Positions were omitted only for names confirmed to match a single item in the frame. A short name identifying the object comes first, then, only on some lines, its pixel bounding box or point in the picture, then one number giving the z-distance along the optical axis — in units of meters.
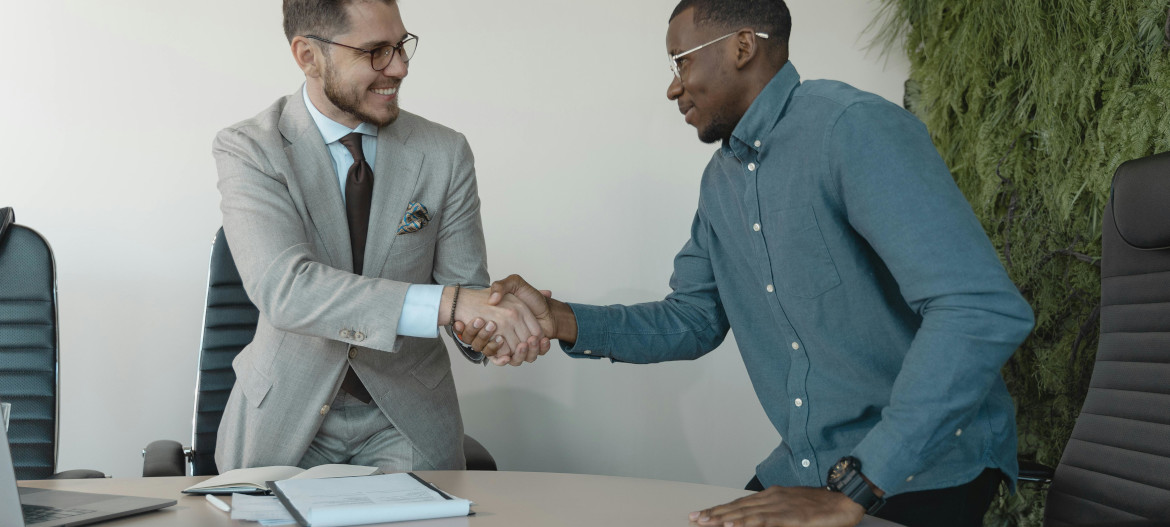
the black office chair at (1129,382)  1.77
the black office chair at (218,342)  2.35
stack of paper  1.26
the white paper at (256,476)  1.47
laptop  1.18
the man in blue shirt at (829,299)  1.37
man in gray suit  1.93
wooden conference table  1.32
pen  1.37
